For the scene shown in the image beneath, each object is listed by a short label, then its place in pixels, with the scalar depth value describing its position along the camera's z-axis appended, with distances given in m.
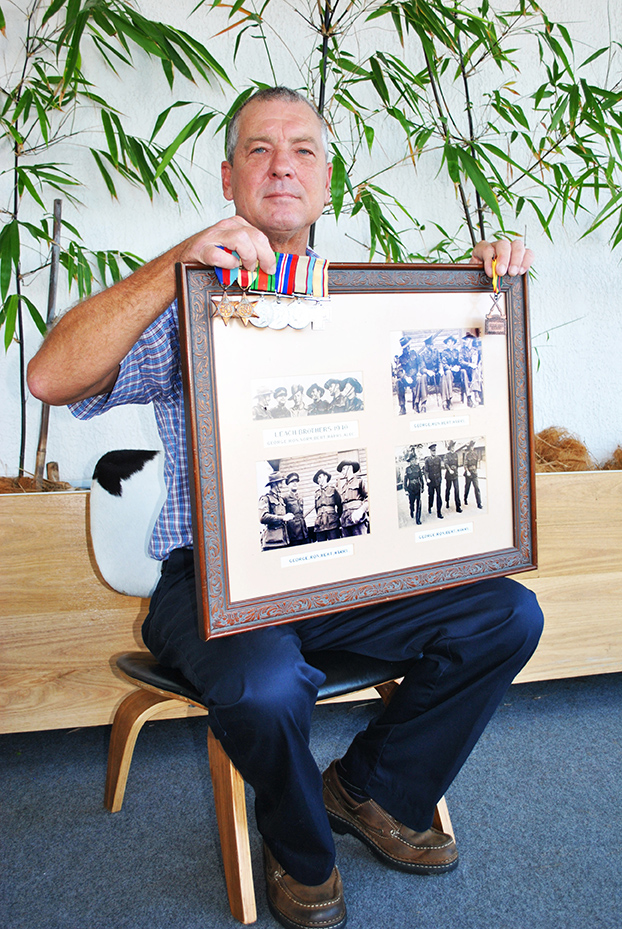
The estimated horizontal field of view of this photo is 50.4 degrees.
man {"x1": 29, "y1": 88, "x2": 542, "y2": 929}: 0.90
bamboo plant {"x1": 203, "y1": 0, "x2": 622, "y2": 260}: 2.05
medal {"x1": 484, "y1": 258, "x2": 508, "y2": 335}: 1.06
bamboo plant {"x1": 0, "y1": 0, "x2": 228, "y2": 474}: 1.51
